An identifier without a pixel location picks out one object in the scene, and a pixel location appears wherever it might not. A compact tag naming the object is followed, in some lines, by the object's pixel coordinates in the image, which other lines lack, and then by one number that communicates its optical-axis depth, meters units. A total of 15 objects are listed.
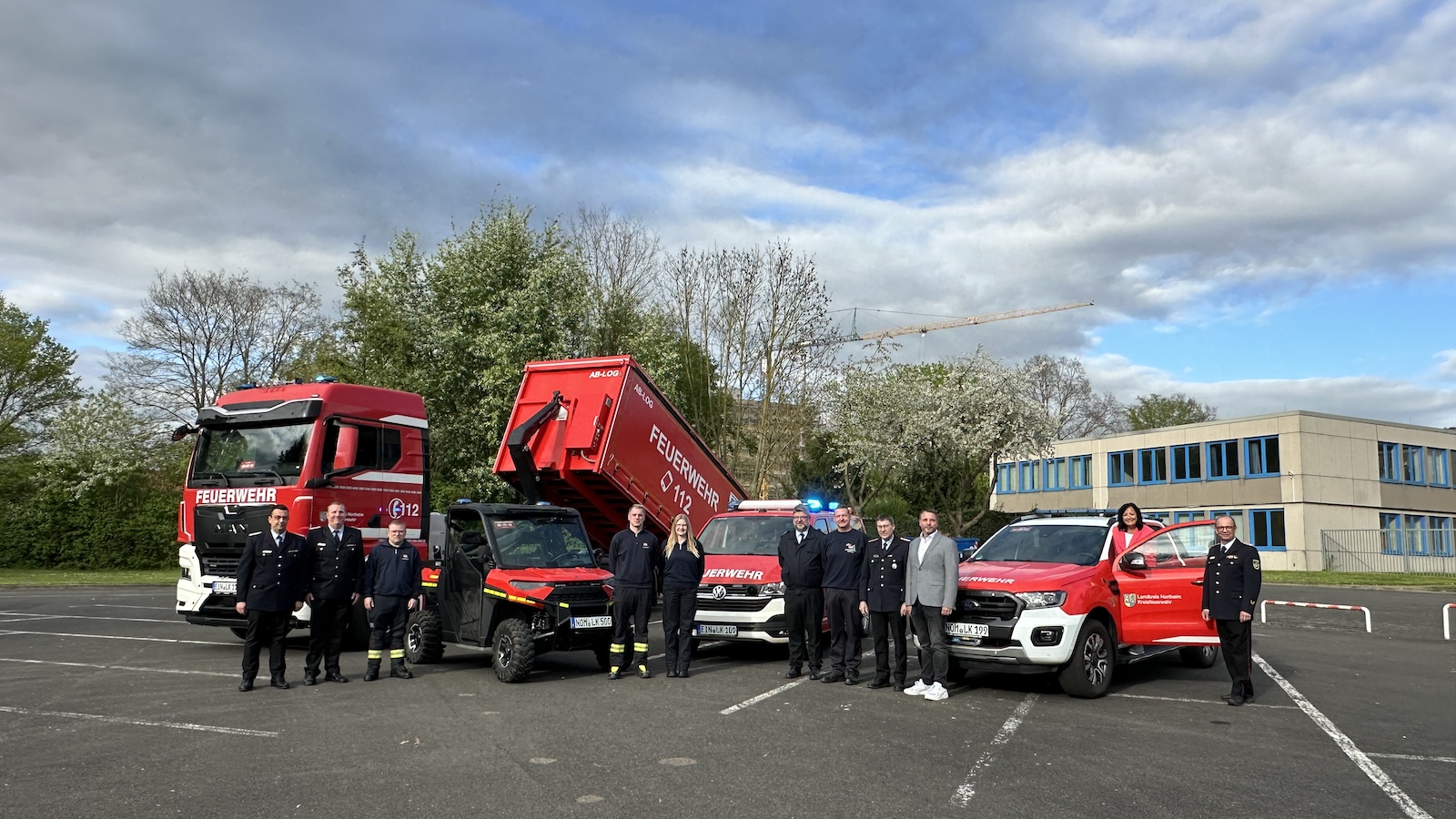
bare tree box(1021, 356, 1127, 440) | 65.69
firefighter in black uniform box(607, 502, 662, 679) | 10.36
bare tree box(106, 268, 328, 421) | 42.12
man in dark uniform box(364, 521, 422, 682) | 10.35
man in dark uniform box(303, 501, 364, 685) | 10.08
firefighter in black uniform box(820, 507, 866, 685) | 10.37
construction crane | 101.38
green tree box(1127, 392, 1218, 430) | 71.31
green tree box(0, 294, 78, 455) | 39.94
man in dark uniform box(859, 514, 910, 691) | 9.96
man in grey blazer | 9.42
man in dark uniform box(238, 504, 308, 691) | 9.54
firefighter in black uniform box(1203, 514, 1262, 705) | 9.43
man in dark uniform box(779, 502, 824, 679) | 10.64
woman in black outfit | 10.58
